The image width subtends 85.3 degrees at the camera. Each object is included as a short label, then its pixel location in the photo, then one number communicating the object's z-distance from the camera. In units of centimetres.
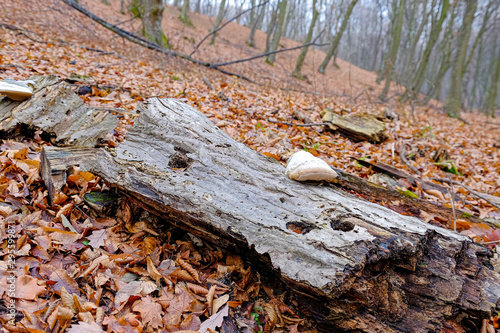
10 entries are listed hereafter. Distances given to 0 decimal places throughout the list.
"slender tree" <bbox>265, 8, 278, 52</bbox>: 2388
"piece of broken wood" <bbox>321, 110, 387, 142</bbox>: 574
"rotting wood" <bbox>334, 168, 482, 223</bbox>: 310
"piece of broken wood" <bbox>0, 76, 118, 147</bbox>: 330
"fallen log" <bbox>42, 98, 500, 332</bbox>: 174
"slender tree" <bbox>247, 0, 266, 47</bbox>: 2571
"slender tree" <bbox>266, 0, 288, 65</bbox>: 1753
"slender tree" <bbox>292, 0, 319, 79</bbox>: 1611
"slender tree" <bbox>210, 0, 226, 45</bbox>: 1858
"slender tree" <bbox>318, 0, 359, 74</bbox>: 1547
